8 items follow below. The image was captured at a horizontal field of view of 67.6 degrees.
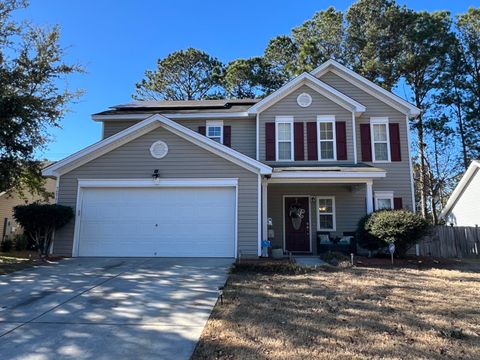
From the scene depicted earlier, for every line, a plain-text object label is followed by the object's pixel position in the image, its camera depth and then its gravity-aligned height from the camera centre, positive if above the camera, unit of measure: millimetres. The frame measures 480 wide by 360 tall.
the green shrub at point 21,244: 16748 -653
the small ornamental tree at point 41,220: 10883 +313
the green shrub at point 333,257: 10906 -762
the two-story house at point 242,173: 11508 +1960
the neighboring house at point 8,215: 19562 +801
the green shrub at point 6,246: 15820 -715
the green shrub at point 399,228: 10797 +150
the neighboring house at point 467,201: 19500 +1907
